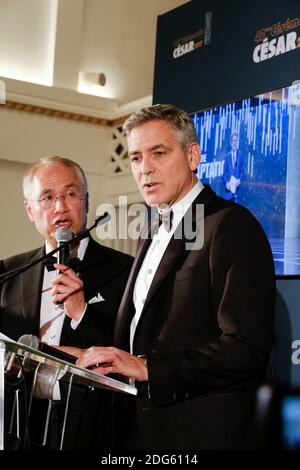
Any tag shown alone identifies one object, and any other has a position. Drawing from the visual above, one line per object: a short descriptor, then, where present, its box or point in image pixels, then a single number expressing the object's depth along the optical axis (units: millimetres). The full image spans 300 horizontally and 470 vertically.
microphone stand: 2092
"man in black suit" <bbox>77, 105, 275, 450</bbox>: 1866
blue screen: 3164
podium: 1625
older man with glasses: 2574
